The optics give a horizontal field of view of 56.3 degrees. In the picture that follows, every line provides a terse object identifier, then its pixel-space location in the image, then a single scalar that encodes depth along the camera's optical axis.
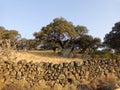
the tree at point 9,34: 12.04
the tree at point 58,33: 12.06
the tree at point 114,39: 11.30
